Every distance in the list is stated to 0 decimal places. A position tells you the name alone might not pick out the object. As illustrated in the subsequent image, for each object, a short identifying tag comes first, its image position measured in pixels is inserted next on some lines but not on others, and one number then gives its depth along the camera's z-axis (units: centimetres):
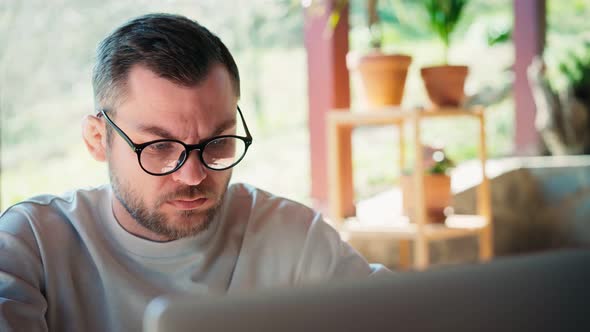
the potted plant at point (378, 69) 286
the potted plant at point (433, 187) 283
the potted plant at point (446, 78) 290
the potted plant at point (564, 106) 429
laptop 44
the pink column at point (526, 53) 450
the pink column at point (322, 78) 324
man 118
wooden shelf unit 277
